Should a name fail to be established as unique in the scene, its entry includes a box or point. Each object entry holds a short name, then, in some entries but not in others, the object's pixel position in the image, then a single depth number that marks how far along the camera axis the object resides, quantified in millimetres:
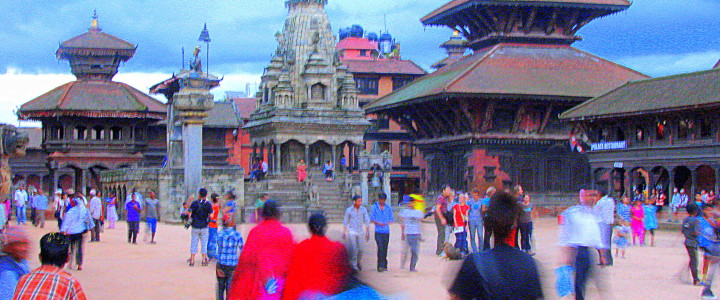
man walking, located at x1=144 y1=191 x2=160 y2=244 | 24844
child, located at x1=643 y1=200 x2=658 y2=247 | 25391
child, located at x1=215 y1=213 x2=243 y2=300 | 11273
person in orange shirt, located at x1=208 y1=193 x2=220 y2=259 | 17891
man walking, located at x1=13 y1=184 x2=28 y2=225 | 34188
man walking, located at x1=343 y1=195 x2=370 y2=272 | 17594
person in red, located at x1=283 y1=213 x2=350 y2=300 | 7387
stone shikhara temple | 50750
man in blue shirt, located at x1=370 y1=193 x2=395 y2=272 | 17625
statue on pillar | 37544
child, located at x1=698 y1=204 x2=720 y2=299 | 13938
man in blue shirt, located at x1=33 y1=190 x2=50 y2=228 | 32812
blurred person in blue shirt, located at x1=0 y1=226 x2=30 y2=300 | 7695
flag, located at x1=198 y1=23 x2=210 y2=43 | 54406
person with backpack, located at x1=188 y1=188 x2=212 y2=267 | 17891
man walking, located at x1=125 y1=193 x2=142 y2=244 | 24812
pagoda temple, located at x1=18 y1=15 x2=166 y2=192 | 54938
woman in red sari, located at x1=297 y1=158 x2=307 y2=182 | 44812
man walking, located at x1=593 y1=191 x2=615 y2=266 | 17188
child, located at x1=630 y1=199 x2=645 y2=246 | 23281
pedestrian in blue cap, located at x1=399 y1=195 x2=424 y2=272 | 17500
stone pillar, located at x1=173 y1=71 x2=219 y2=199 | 34719
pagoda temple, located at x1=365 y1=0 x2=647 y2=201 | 43081
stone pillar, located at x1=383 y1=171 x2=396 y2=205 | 39812
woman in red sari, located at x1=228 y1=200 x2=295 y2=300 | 9070
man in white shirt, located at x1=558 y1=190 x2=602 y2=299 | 11891
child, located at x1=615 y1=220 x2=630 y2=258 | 19523
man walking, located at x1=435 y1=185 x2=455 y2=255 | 19602
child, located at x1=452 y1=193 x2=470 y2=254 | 19266
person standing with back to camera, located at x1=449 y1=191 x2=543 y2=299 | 5992
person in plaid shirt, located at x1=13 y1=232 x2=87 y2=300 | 6805
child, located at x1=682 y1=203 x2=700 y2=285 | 14625
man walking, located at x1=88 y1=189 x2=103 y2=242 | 25078
